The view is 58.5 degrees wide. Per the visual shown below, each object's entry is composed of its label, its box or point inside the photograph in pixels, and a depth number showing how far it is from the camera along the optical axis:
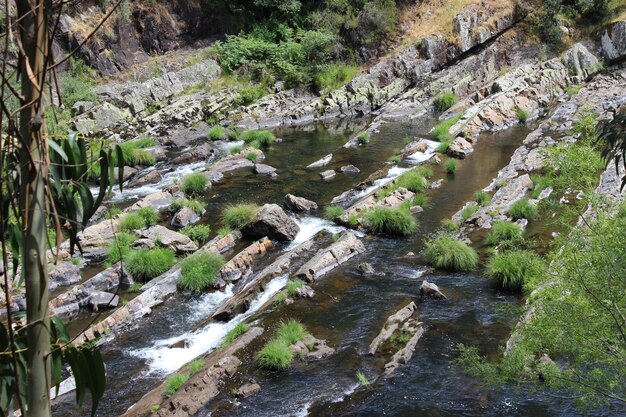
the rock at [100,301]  14.24
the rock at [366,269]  15.44
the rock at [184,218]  19.39
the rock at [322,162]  26.08
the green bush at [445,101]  35.90
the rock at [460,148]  25.95
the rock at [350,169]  24.81
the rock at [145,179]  23.90
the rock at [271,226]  18.05
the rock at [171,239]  17.27
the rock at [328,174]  24.19
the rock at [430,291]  13.78
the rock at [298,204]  20.30
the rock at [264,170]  24.79
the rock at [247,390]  10.66
